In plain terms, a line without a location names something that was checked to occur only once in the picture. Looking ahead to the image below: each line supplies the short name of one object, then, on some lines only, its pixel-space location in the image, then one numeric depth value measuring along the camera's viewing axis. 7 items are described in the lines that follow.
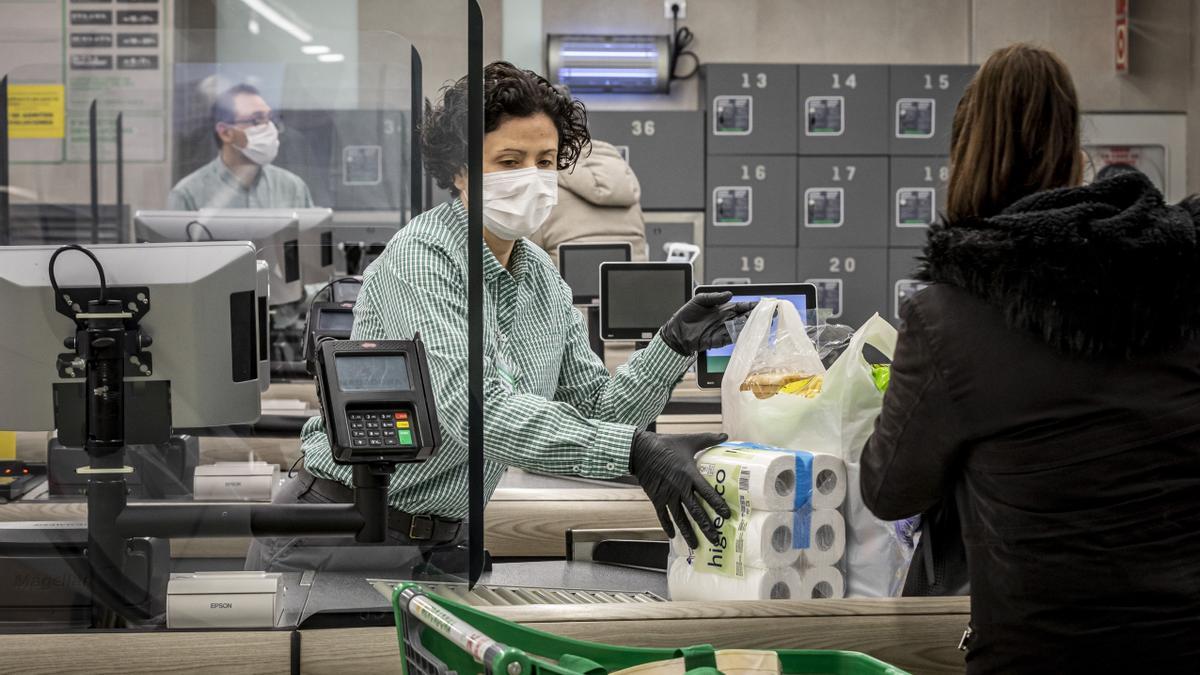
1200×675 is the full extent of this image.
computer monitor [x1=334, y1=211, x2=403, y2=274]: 3.23
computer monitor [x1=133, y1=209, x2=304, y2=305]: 3.76
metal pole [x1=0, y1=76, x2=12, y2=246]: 4.71
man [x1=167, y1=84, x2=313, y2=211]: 4.97
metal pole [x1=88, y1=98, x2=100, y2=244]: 5.85
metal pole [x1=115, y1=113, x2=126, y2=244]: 6.00
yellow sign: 6.07
